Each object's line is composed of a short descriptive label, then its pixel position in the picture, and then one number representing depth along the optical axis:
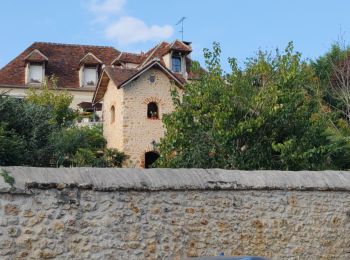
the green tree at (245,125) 14.91
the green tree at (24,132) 14.02
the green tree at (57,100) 29.27
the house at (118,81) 28.45
